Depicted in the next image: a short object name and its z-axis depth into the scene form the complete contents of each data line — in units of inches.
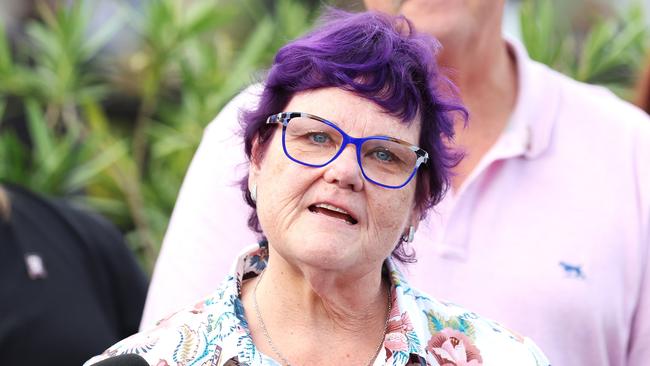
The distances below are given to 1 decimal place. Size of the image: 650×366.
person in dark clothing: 287.7
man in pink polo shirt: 231.1
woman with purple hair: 174.4
